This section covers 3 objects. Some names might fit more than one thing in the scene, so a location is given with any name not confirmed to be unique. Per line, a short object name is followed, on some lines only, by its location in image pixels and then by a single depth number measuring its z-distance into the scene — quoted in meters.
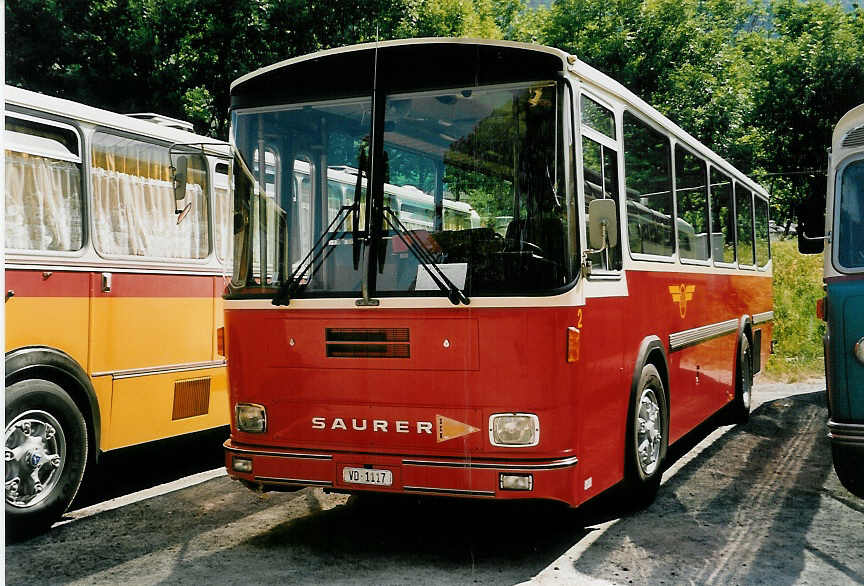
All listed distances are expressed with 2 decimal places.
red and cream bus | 5.53
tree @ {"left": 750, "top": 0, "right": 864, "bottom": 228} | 23.73
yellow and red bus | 6.69
